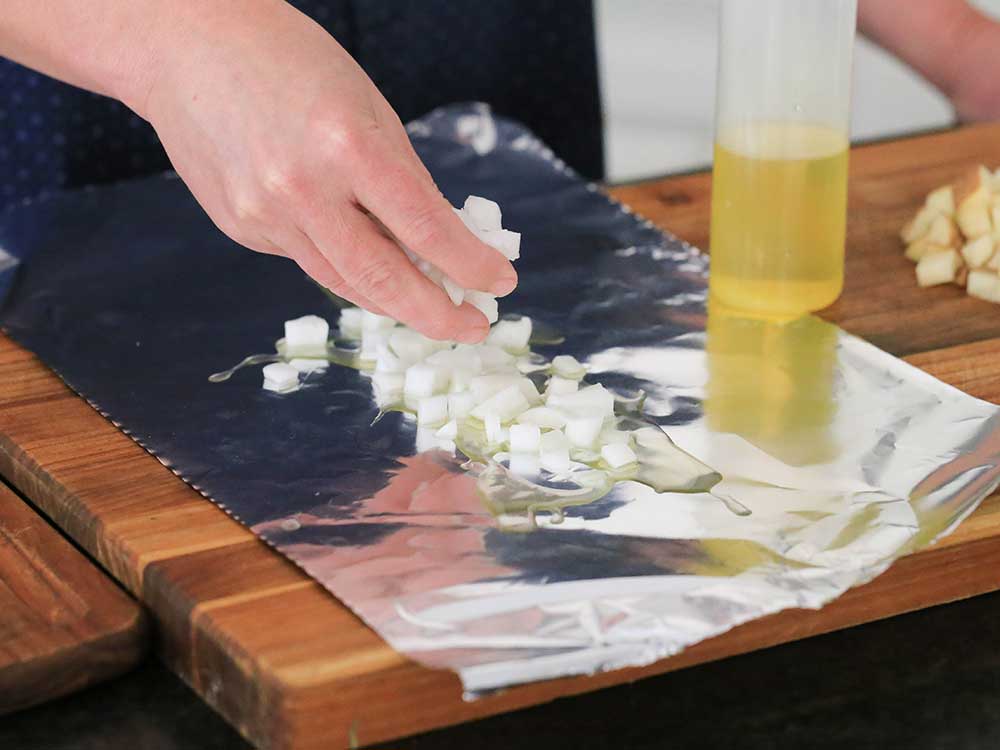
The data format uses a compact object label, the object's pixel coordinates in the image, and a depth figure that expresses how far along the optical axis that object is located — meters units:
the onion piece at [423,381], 1.08
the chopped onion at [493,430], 1.04
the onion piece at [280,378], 1.12
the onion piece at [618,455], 1.00
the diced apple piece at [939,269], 1.31
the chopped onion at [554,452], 1.00
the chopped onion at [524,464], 1.00
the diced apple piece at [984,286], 1.29
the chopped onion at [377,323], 1.20
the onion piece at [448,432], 1.04
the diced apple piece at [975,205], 1.33
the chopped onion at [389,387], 1.10
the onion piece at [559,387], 1.08
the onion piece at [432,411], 1.06
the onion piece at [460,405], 1.06
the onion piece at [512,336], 1.18
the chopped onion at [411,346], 1.13
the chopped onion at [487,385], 1.07
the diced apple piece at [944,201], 1.36
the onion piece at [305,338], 1.18
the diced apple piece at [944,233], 1.33
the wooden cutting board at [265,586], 0.81
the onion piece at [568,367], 1.14
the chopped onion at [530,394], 1.08
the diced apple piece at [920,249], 1.34
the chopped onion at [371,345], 1.16
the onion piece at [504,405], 1.05
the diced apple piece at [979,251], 1.31
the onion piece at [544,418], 1.04
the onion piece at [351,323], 1.21
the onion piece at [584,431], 1.02
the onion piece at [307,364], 1.15
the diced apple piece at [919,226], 1.37
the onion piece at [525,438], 1.02
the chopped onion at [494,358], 1.13
